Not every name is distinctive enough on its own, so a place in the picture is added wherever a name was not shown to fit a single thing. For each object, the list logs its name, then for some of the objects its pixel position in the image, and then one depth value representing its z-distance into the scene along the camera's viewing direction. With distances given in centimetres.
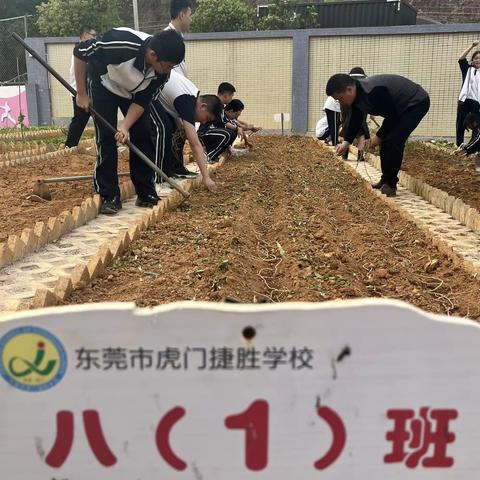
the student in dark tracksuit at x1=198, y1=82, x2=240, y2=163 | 720
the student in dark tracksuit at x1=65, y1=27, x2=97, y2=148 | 762
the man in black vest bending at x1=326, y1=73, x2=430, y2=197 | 539
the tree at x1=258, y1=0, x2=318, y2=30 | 1933
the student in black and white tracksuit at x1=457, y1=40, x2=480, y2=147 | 845
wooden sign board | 94
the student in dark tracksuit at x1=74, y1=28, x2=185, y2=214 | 402
